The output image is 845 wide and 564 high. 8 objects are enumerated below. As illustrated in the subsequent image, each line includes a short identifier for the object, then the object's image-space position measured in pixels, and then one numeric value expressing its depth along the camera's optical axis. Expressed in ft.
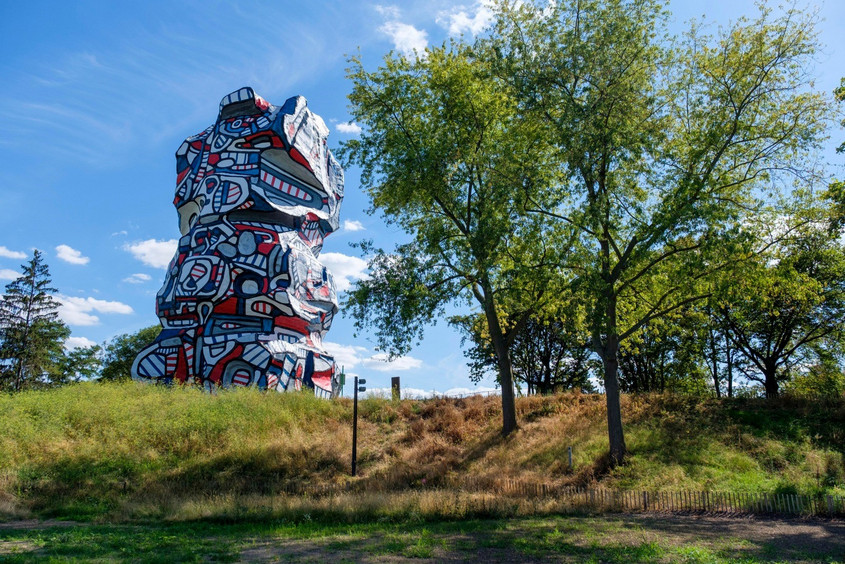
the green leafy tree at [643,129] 55.88
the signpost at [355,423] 64.13
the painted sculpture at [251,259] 83.87
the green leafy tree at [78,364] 148.15
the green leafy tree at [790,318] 61.82
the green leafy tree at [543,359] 136.98
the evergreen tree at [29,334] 130.72
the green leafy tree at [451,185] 61.52
